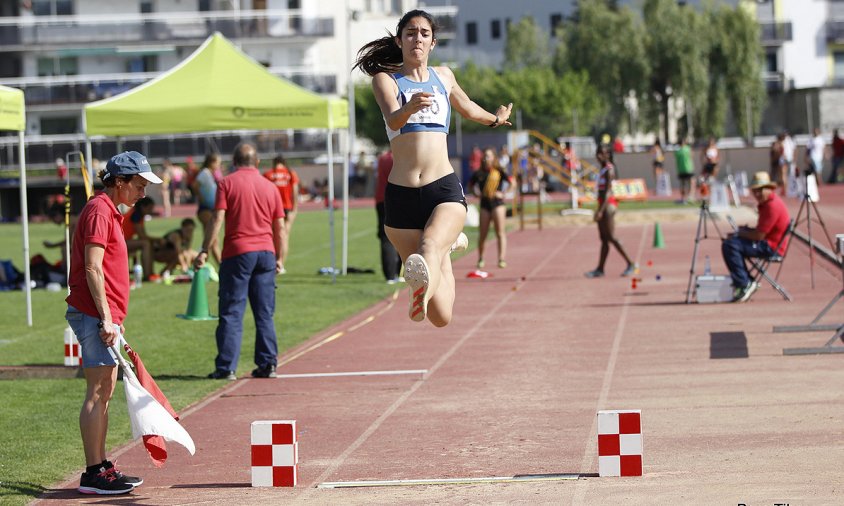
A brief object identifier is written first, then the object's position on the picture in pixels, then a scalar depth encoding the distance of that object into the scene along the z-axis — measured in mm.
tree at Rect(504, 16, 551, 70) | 94875
